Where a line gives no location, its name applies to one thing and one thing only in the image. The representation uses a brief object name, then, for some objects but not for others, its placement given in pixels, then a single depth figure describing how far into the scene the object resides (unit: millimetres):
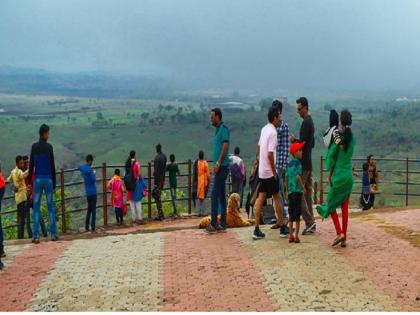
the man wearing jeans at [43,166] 8938
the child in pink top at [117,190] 13734
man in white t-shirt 8133
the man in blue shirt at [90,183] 12602
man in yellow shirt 11469
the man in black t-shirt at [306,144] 8258
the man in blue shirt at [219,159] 8797
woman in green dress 7859
